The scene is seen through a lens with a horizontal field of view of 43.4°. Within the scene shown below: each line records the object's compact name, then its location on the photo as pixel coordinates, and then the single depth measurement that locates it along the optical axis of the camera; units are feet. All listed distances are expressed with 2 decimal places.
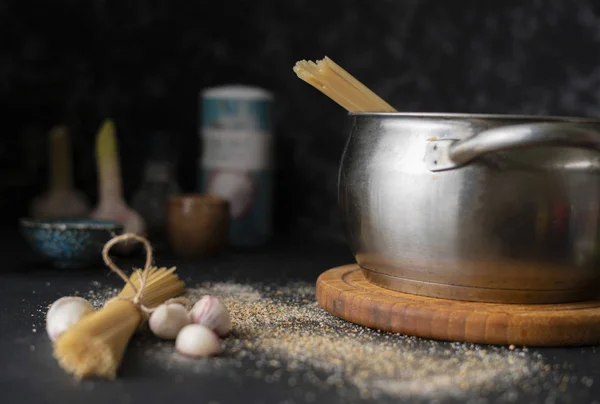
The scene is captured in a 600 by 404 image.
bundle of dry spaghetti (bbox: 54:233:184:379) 2.00
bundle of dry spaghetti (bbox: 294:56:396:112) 2.78
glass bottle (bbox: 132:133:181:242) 4.57
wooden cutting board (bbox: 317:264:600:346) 2.36
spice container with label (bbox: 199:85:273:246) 4.56
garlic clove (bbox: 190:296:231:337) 2.39
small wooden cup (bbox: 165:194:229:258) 4.04
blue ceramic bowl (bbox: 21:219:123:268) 3.56
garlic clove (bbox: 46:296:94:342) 2.32
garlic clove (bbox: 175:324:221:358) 2.22
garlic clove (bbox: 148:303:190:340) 2.37
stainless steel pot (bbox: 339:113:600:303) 2.35
